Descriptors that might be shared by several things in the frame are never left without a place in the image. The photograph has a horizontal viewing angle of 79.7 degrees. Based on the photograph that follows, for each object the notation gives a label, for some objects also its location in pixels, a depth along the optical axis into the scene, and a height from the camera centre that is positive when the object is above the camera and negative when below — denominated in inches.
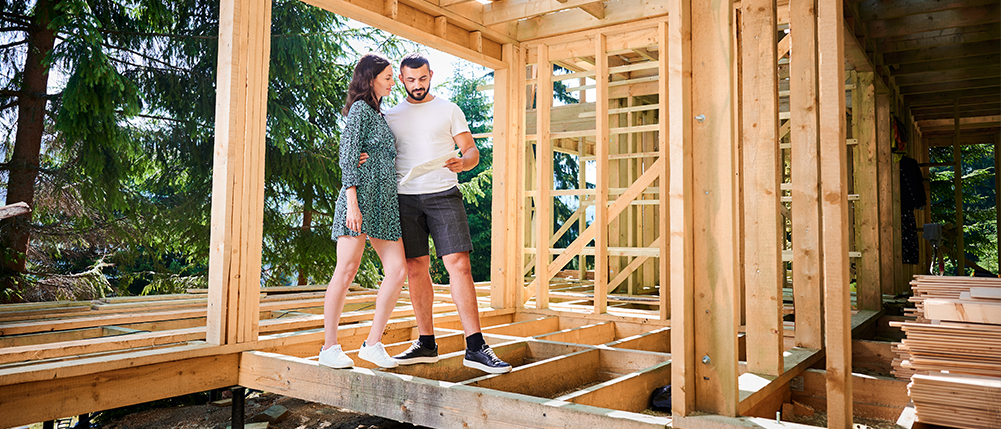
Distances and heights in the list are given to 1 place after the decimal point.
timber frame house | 87.1 -1.4
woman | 118.3 +6.2
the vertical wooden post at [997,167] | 340.4 +46.7
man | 124.1 +8.7
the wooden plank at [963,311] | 87.3 -10.1
